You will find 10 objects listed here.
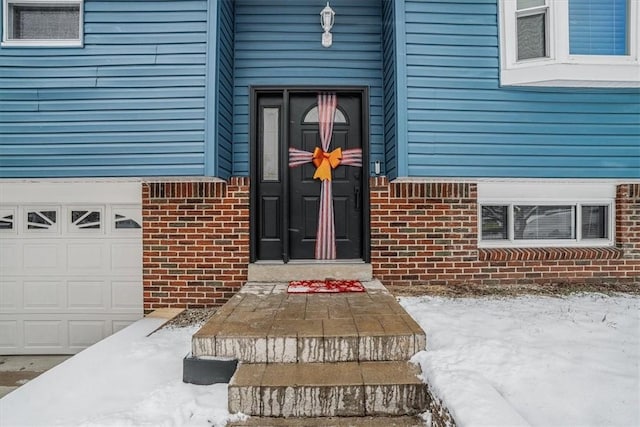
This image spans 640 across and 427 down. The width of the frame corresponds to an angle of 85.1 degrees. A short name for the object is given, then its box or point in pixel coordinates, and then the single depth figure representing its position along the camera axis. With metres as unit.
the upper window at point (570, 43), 3.46
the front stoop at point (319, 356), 1.87
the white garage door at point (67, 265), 3.98
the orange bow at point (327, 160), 3.98
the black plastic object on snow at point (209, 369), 2.11
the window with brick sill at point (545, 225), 4.14
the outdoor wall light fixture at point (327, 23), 3.71
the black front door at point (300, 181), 3.97
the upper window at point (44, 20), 3.58
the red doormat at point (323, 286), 3.27
